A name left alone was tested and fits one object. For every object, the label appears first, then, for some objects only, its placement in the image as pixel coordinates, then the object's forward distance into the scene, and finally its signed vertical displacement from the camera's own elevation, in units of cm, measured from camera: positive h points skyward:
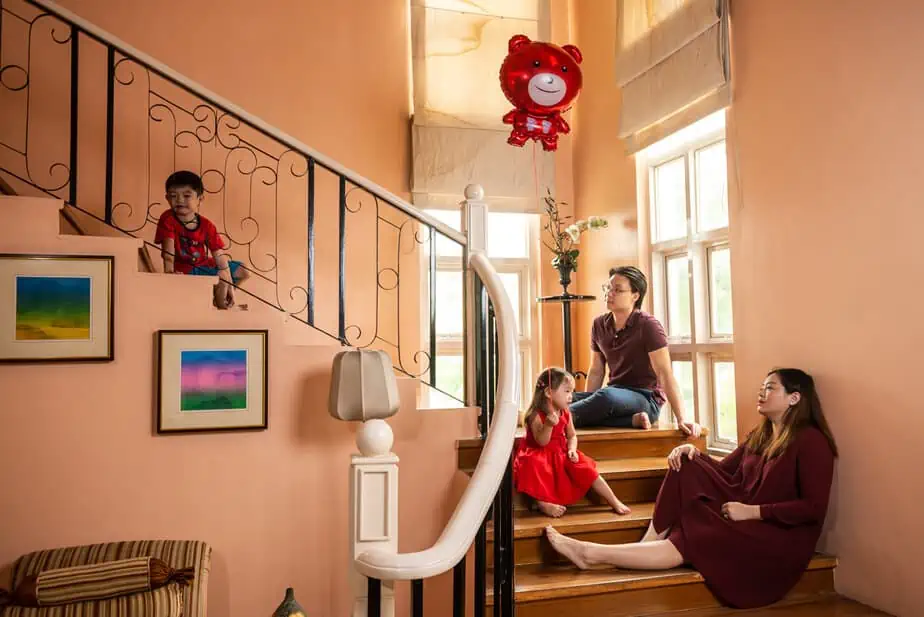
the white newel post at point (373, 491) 268 -52
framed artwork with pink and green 285 -11
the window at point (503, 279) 517 +46
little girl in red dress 323 -51
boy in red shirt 319 +50
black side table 466 +26
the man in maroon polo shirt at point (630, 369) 390 -12
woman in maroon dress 284 -67
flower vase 479 +50
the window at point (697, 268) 406 +46
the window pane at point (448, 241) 516 +76
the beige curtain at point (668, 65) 379 +159
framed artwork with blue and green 270 +17
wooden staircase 274 -89
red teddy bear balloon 316 +114
